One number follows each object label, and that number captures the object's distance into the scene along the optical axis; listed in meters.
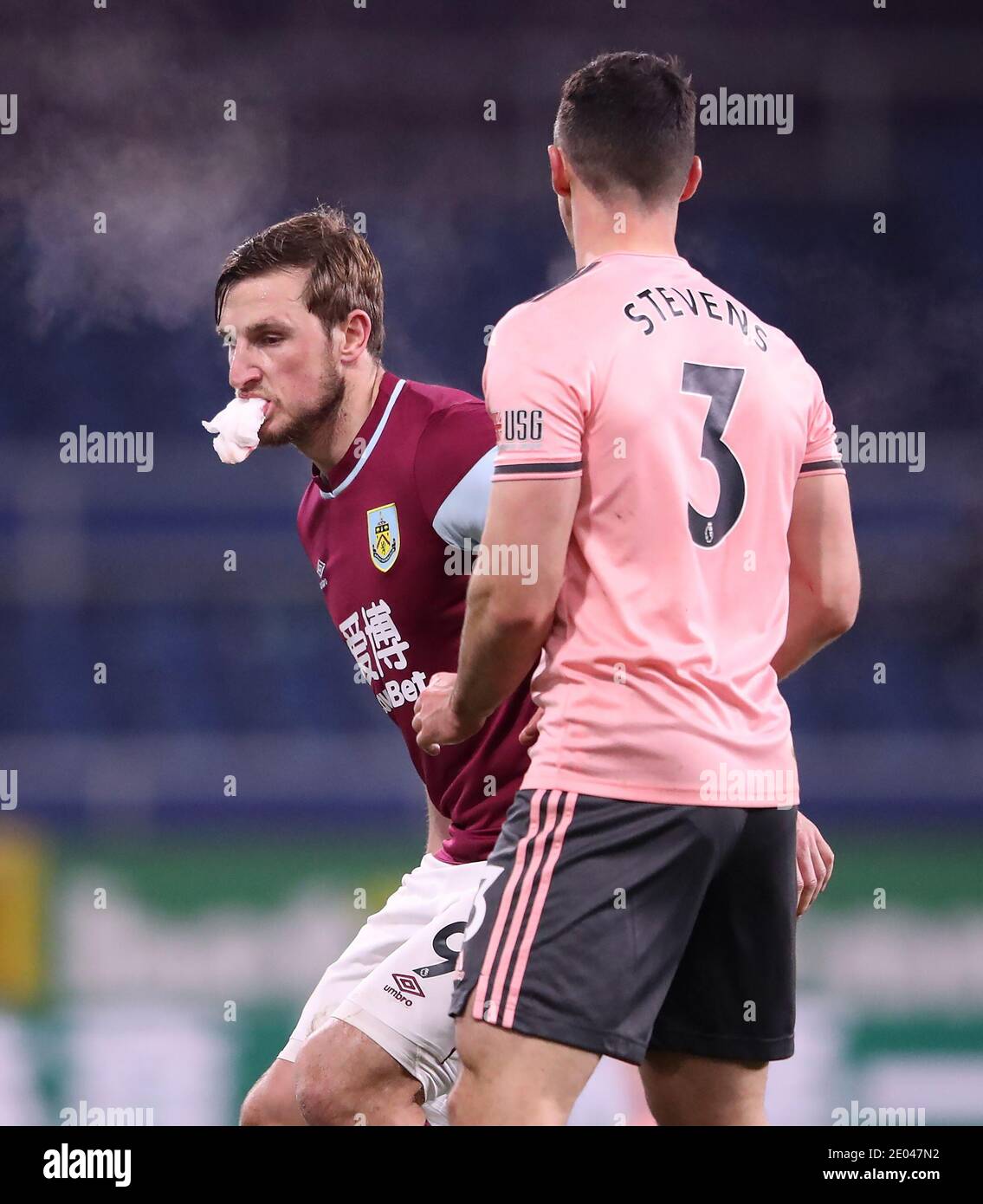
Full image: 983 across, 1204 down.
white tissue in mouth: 4.84
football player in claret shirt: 4.34
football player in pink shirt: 3.08
